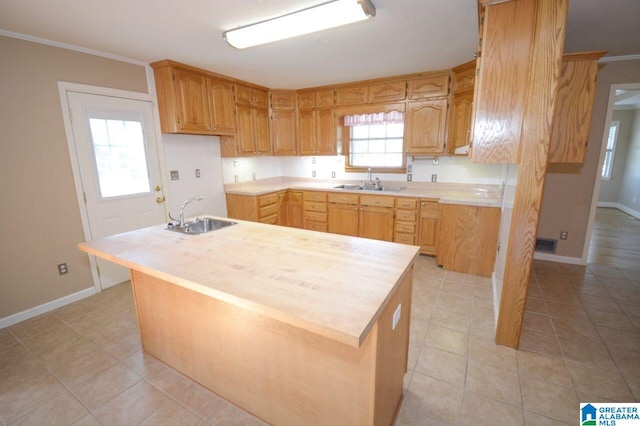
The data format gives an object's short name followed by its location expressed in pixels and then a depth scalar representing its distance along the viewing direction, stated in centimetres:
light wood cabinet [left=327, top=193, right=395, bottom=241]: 400
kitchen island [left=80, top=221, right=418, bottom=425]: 114
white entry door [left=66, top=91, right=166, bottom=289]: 283
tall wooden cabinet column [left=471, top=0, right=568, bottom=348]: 176
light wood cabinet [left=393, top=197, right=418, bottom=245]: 380
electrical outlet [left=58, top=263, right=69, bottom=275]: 276
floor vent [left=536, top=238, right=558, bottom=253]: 375
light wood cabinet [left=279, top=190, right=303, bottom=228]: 470
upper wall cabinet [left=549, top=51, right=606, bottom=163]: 234
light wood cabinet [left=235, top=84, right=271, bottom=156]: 409
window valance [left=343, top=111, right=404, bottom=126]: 410
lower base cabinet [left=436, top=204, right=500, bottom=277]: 317
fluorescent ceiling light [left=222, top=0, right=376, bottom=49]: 193
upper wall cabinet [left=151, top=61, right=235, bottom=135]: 321
